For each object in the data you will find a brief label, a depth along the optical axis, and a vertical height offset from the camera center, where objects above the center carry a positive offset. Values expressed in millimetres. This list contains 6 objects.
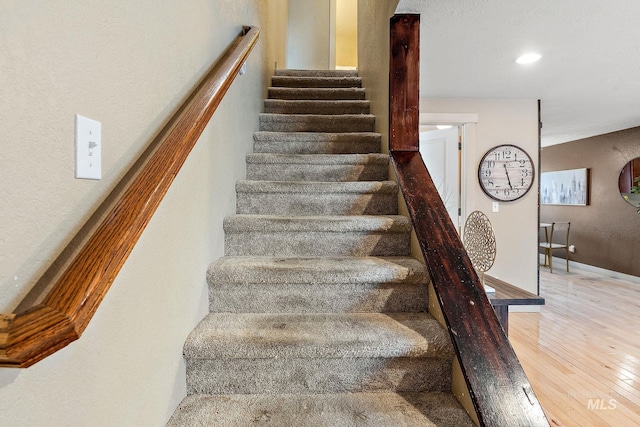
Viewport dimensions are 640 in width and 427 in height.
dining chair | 5863 -588
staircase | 1112 -449
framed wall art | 5961 +428
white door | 3760 +518
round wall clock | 3680 +397
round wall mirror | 5023 +434
